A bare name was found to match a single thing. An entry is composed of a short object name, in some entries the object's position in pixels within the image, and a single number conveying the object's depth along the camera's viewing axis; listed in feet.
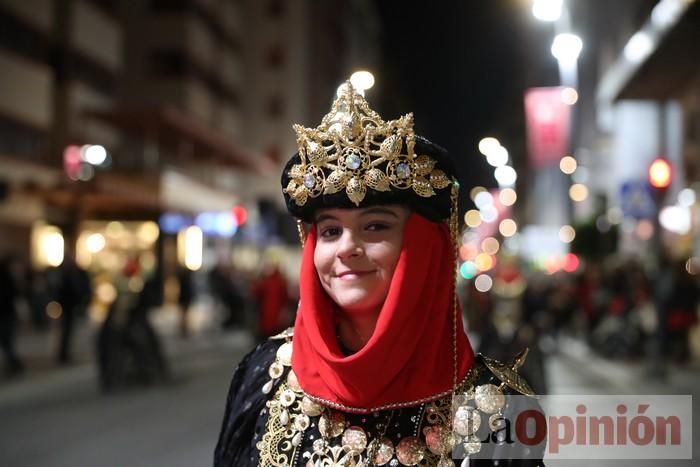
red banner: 61.93
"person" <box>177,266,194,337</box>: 66.95
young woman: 8.58
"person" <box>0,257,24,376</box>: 43.75
